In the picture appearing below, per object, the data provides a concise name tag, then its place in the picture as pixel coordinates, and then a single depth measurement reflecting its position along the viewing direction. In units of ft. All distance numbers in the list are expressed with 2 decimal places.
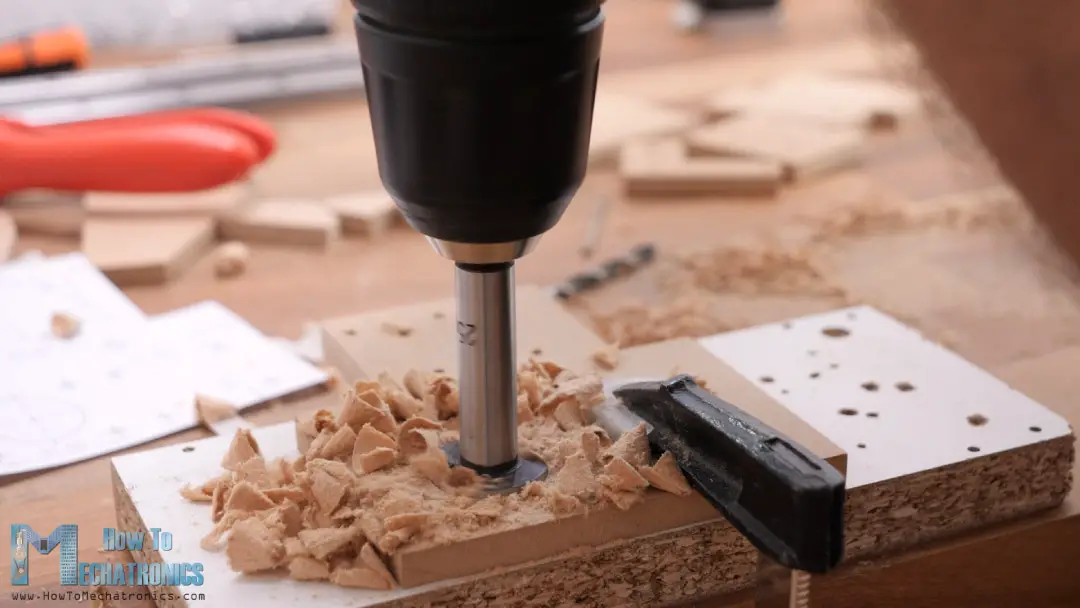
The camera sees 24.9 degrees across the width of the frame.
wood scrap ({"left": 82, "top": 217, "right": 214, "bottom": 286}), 2.01
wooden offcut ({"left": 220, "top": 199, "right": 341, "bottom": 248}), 2.15
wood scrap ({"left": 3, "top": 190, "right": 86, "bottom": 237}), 2.18
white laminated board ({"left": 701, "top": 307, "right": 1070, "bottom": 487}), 1.53
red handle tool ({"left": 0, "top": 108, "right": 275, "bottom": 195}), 2.19
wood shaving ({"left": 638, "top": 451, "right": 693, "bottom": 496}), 1.42
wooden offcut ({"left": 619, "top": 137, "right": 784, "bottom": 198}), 2.33
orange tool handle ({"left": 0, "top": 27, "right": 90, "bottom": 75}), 2.74
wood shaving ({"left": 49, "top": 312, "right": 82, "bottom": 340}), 1.85
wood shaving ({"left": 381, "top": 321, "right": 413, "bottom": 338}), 1.73
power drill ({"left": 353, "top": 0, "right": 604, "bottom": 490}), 1.27
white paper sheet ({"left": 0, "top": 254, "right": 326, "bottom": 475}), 1.68
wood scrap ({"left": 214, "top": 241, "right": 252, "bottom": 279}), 2.04
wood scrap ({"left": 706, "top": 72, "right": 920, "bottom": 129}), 2.68
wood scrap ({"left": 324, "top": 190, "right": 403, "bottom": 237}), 2.18
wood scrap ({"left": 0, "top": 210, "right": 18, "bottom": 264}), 2.08
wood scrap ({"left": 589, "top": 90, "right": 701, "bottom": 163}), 2.50
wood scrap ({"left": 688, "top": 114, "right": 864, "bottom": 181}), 2.43
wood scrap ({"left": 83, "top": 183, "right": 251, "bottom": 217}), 2.17
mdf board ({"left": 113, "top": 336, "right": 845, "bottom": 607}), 1.38
